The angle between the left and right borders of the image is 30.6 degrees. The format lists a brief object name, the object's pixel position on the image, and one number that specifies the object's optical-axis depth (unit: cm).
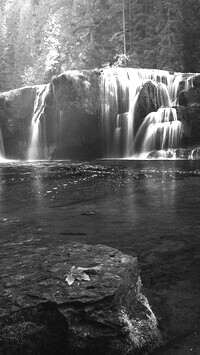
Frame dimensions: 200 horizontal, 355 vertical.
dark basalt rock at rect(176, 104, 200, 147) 2300
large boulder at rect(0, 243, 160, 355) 268
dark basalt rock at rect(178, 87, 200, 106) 2462
